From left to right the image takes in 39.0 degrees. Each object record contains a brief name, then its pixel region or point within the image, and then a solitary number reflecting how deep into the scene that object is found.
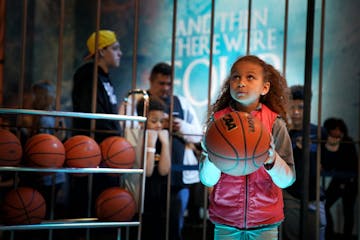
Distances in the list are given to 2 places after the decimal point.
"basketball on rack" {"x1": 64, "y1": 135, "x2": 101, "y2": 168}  3.13
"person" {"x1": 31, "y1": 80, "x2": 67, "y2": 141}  4.45
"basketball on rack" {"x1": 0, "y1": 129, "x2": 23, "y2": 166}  2.98
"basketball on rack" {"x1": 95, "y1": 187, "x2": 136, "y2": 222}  3.23
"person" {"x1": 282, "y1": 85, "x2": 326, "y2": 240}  3.73
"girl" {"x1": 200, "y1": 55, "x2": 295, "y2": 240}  2.17
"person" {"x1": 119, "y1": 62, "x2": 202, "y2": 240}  3.88
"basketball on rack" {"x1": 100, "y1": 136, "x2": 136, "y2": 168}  3.27
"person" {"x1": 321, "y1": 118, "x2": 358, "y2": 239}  4.29
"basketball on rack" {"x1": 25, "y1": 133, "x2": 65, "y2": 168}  3.05
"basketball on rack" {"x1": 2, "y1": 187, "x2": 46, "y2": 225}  3.03
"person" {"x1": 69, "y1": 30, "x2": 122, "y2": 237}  3.74
